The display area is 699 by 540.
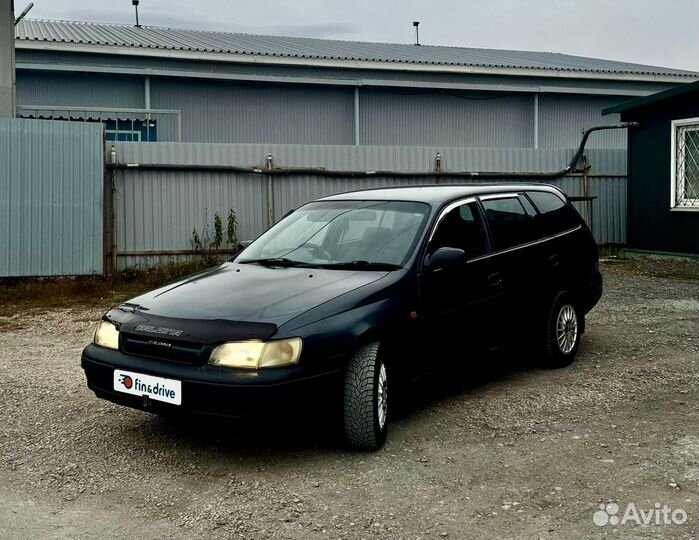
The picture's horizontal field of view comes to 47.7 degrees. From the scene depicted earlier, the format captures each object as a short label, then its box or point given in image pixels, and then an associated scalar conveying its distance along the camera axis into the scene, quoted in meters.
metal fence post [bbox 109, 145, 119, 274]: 11.30
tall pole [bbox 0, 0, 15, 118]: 11.82
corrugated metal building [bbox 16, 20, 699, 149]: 16.62
